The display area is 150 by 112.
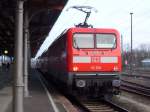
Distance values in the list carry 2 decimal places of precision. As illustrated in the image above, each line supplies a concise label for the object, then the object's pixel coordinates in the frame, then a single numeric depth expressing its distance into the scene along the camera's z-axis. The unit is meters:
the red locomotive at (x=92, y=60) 20.53
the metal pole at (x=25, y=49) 20.97
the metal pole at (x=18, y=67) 9.59
